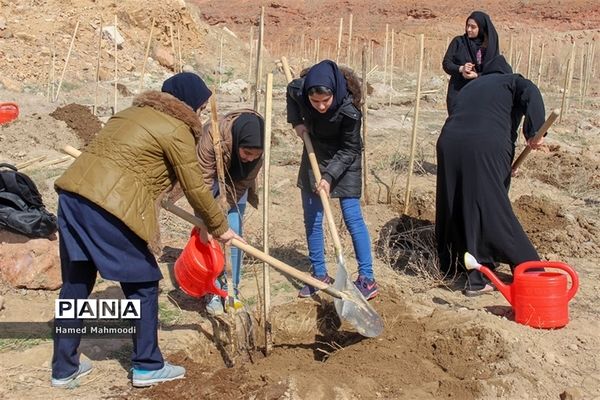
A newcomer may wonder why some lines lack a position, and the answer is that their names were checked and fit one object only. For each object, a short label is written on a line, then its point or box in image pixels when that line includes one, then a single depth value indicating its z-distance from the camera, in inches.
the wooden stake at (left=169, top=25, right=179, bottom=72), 652.7
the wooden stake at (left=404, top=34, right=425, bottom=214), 215.9
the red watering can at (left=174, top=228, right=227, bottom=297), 135.6
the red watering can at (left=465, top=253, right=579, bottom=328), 136.6
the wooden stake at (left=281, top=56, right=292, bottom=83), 155.3
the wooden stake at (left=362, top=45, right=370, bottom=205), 201.3
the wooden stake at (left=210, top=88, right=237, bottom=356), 126.1
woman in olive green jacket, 103.9
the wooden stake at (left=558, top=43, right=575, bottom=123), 415.5
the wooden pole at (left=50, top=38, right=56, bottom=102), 450.0
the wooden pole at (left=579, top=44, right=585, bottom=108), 547.8
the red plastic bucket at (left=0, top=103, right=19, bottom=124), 207.8
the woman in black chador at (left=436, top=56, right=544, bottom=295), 159.8
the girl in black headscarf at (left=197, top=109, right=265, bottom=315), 135.3
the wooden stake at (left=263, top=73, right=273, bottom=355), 124.8
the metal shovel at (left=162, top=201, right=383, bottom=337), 121.9
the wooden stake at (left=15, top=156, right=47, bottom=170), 272.7
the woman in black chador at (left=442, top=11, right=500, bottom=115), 215.0
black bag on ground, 154.0
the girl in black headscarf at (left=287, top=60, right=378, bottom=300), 143.3
